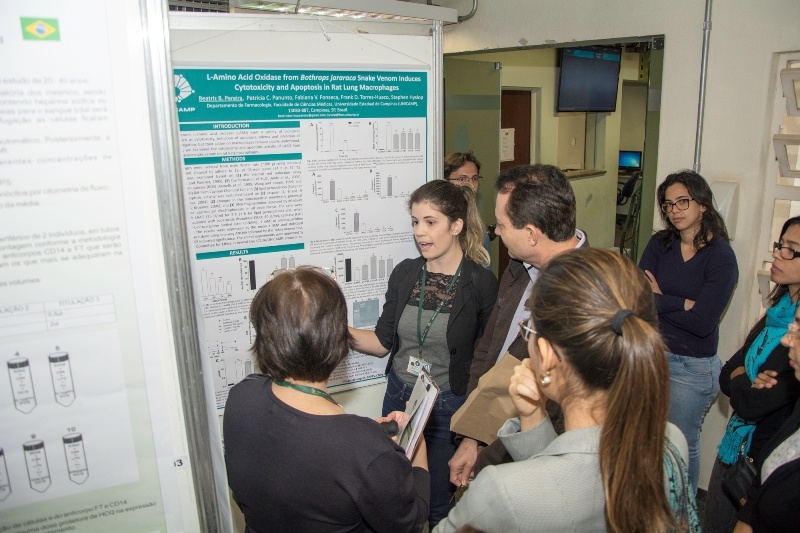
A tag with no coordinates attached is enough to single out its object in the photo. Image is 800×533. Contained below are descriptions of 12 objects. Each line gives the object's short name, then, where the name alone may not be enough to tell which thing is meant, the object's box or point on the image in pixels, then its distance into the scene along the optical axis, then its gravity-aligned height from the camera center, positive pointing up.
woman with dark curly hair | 2.69 -0.71
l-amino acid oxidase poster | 2.06 -0.12
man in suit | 1.91 -0.29
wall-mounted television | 6.11 +0.67
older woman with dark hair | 1.25 -0.62
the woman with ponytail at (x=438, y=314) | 2.29 -0.65
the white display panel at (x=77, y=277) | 1.07 -0.24
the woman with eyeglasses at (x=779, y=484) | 1.40 -0.85
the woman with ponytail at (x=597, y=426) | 1.04 -0.51
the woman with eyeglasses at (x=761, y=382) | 2.06 -0.88
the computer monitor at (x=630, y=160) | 8.13 -0.27
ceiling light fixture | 2.71 +0.64
